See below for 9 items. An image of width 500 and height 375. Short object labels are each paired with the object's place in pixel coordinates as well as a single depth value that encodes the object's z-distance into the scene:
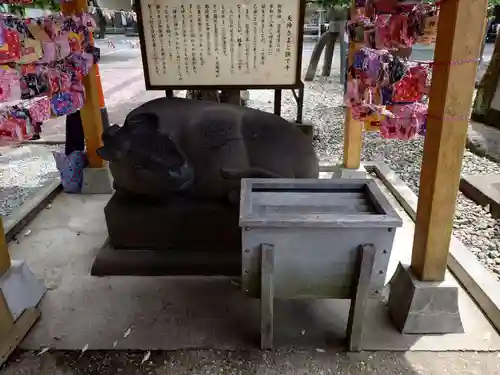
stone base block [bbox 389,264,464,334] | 2.12
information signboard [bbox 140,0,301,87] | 3.13
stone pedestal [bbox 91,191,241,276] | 2.70
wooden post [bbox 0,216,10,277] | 2.22
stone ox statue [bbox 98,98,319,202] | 2.59
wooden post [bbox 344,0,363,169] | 3.95
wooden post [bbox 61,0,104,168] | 3.57
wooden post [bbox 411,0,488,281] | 1.76
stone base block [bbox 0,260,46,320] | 2.21
